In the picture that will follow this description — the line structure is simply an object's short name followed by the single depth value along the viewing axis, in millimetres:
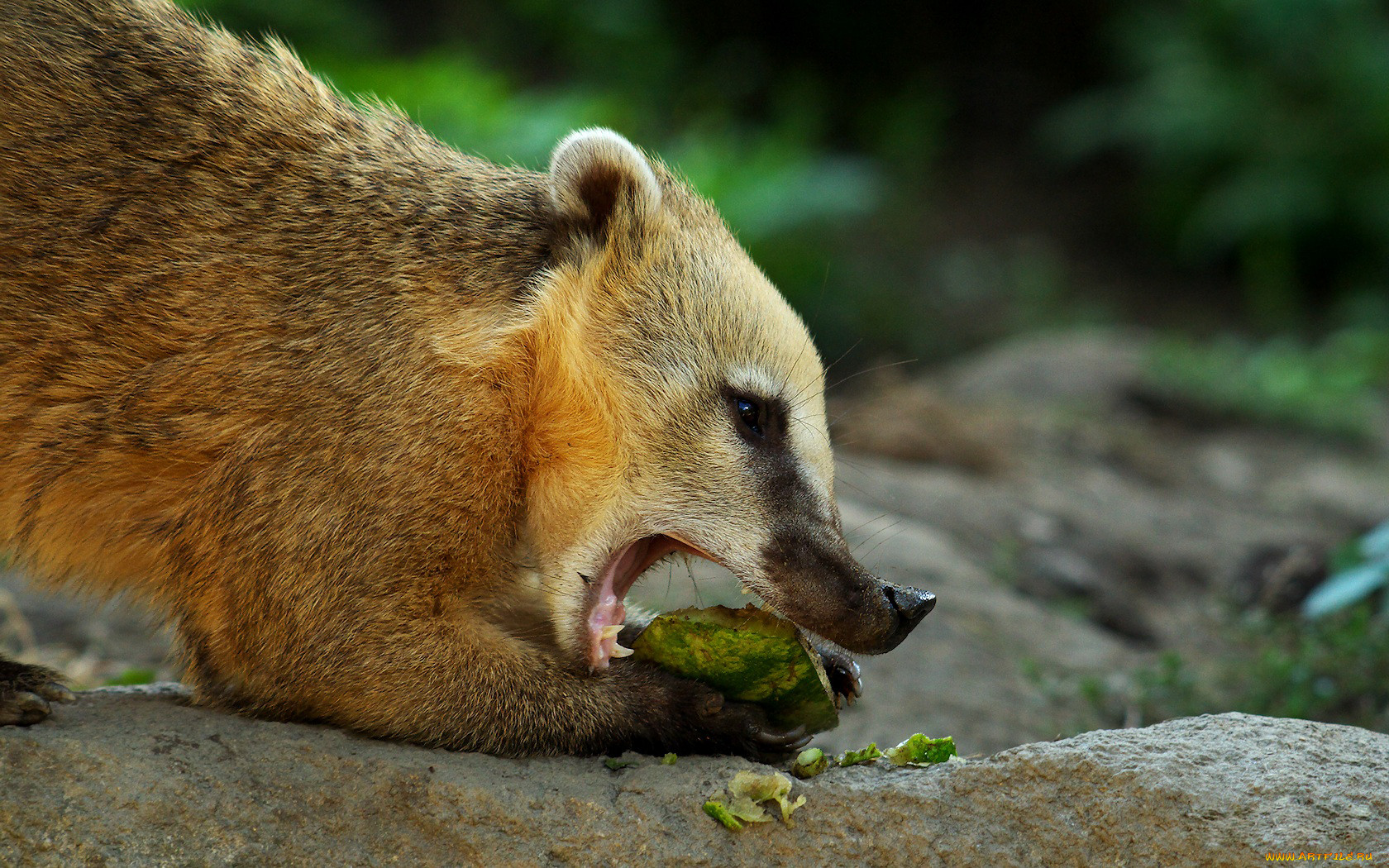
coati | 6887
